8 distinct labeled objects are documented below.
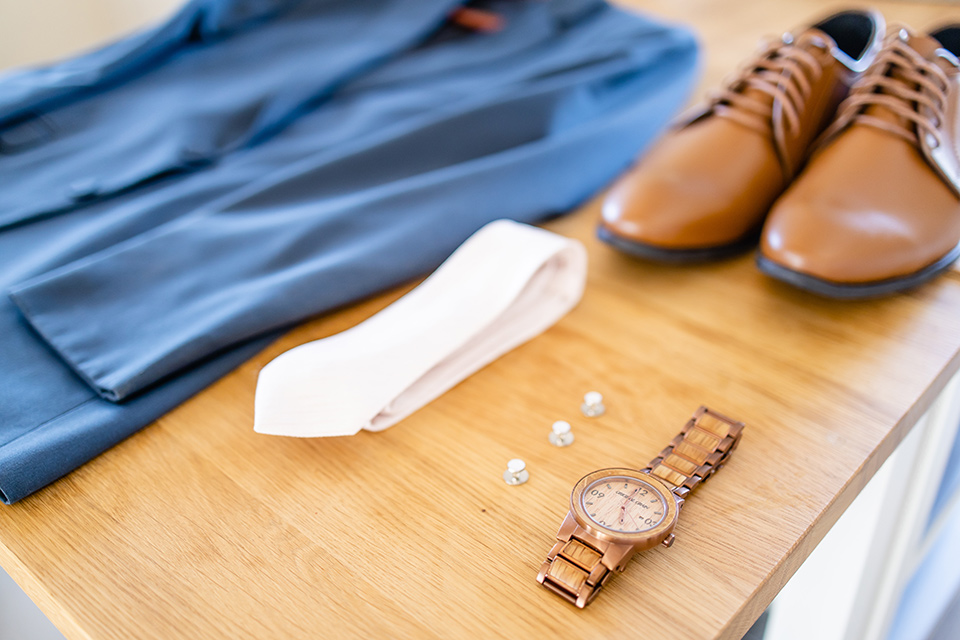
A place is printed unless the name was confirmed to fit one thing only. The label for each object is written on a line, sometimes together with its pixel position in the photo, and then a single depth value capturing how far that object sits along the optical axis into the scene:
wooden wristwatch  0.33
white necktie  0.41
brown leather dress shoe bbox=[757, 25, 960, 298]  0.47
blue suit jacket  0.46
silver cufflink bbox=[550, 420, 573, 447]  0.41
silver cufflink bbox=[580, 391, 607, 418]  0.43
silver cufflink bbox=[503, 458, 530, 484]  0.39
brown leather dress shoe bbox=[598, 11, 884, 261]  0.52
